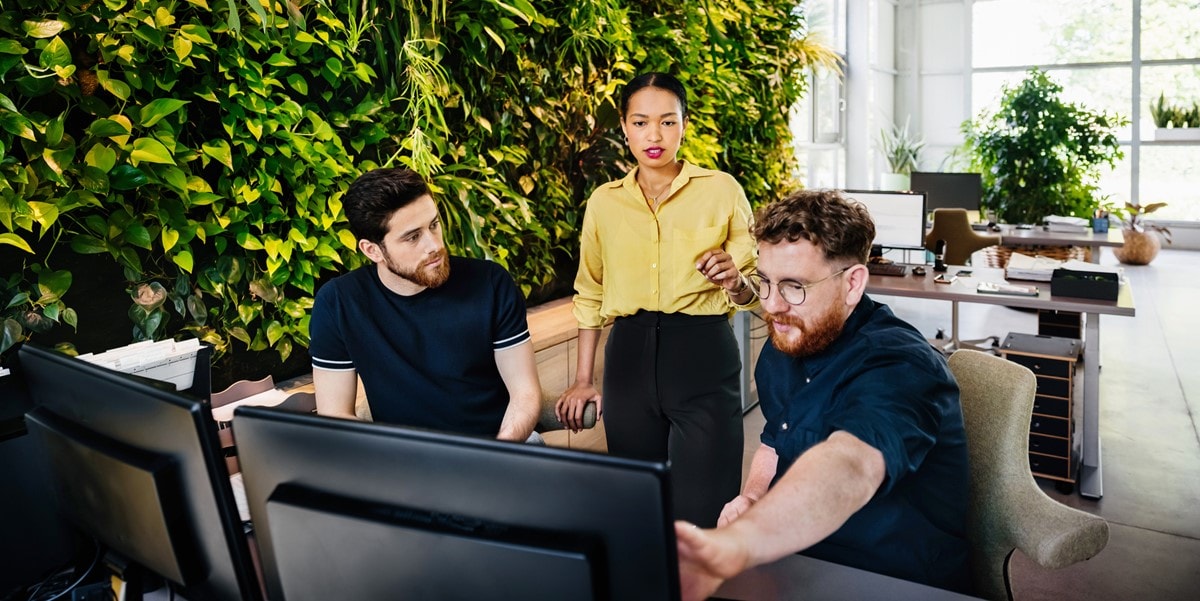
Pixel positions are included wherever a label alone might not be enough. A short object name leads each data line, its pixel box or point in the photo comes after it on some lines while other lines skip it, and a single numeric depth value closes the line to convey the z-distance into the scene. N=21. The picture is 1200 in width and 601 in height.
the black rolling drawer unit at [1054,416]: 3.61
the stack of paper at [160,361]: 1.85
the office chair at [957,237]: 6.54
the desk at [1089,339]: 3.59
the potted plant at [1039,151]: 8.13
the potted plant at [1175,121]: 10.43
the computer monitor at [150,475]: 1.05
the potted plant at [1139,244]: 9.54
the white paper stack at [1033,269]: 4.22
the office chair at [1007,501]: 1.61
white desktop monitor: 4.74
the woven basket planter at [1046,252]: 6.09
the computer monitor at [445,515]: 0.77
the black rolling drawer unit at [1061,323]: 5.36
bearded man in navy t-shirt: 2.08
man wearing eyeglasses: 1.19
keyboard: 4.71
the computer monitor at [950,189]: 7.45
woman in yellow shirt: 2.58
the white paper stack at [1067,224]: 6.66
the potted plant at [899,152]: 11.44
